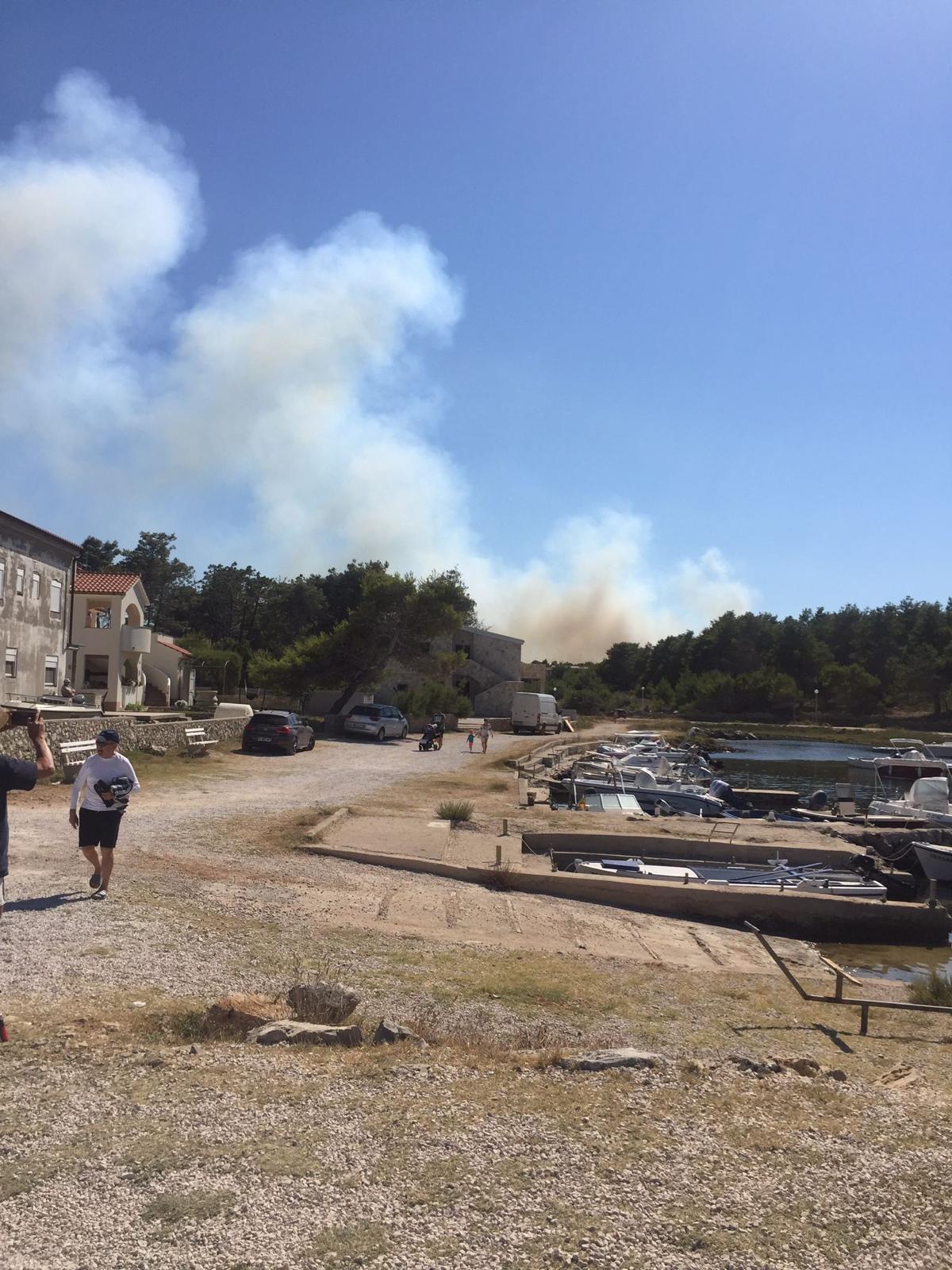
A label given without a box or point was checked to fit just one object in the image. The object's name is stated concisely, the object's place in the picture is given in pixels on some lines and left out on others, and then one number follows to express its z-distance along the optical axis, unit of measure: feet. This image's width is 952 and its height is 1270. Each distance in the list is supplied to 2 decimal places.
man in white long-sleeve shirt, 31.27
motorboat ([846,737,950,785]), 116.06
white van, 193.88
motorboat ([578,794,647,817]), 86.74
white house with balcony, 149.18
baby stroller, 132.57
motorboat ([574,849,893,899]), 56.90
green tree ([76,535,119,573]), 332.80
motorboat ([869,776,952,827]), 94.32
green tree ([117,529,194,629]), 333.01
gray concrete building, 111.04
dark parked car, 104.83
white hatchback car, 142.82
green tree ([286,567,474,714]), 160.66
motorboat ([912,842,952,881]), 74.82
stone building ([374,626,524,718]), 229.86
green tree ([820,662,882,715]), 374.84
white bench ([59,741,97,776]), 67.43
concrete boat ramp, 36.14
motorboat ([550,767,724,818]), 97.91
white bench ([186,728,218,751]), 92.63
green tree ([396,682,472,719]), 183.32
